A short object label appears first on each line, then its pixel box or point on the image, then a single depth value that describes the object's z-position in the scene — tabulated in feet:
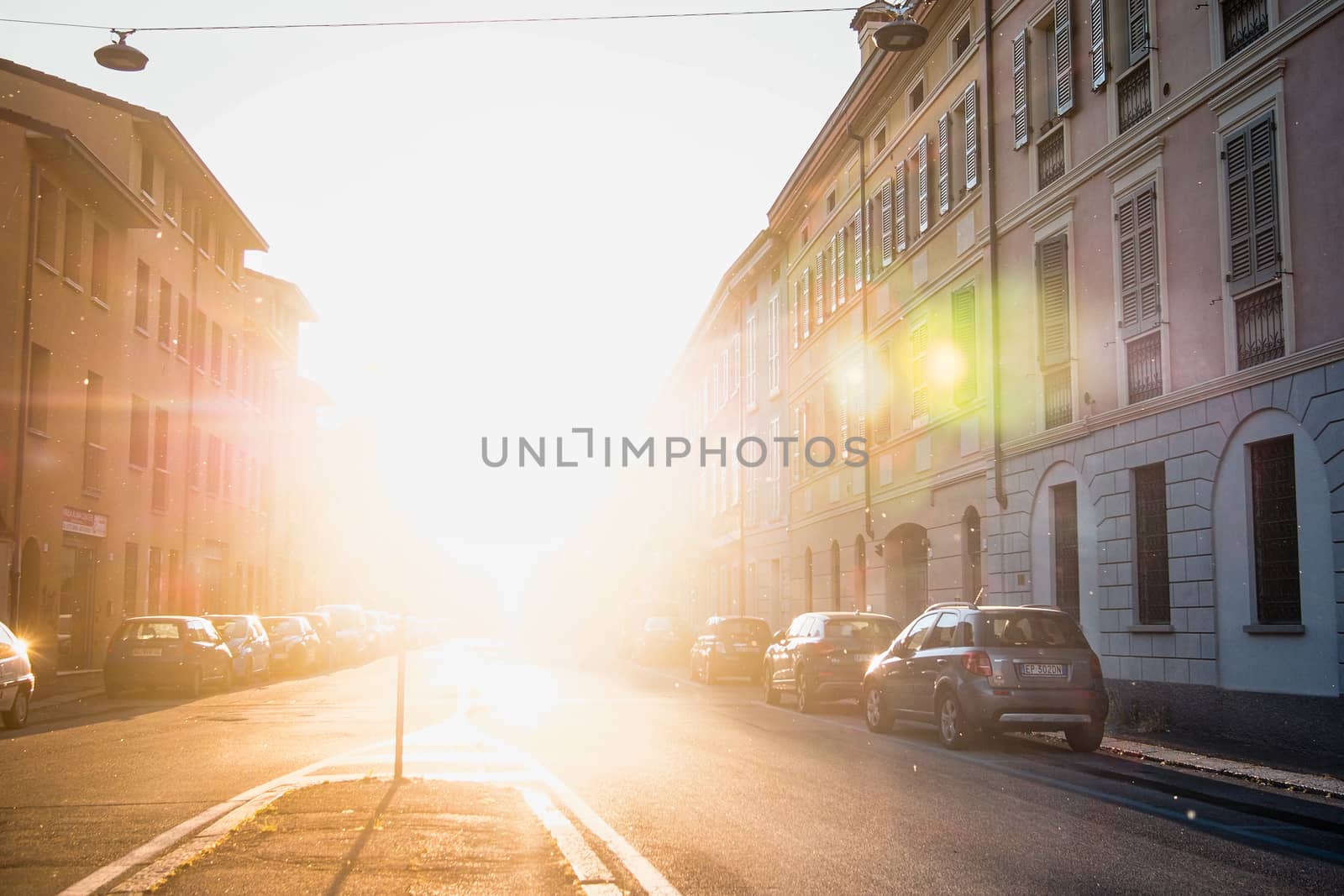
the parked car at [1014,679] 49.73
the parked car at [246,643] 96.22
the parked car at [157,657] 82.53
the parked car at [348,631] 142.71
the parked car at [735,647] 103.81
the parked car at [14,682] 57.06
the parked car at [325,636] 133.39
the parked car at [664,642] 146.82
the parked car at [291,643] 114.32
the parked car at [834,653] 71.20
